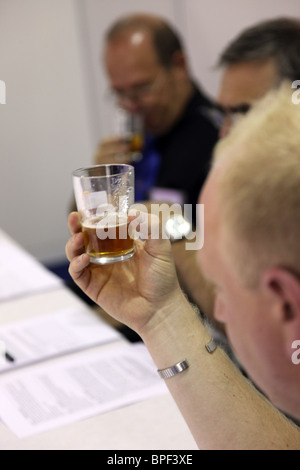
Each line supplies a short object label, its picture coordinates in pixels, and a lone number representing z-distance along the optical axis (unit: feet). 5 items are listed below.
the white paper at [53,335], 4.80
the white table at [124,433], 4.03
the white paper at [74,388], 4.23
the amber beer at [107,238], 3.72
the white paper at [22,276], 5.83
